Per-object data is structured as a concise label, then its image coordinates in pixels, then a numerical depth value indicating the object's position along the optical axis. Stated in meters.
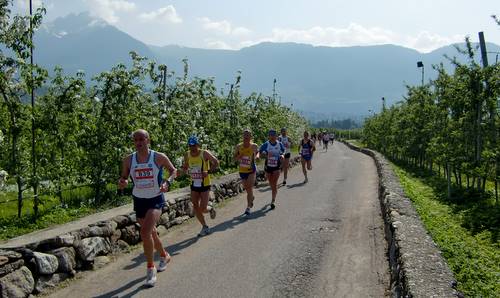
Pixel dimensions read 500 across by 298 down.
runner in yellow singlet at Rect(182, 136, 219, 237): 9.07
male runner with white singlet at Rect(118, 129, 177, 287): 6.47
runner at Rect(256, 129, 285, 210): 12.49
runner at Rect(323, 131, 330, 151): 47.01
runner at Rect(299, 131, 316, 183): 18.55
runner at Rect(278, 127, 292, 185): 17.58
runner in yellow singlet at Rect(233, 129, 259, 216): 11.26
